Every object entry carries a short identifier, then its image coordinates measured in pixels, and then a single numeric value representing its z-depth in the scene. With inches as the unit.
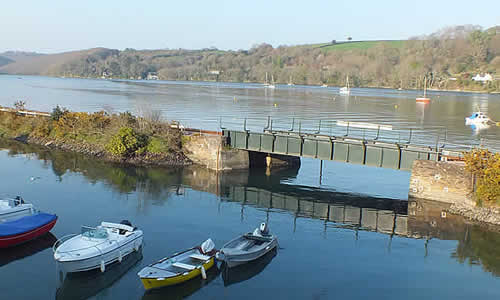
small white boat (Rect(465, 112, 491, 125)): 3489.2
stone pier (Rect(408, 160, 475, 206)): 1412.4
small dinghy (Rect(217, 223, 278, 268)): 1010.1
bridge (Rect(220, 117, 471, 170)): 1556.3
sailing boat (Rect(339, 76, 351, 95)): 7021.2
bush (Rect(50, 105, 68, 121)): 2404.0
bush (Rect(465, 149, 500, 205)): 1318.9
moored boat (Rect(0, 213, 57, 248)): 1060.8
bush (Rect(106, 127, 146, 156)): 2001.7
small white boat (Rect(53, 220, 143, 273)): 936.9
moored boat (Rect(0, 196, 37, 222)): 1154.7
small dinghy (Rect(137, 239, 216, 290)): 884.0
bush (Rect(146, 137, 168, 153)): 2000.5
